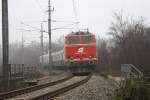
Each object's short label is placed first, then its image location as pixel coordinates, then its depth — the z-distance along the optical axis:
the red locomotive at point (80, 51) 32.84
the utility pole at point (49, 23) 41.62
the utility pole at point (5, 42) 20.50
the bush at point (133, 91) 10.92
